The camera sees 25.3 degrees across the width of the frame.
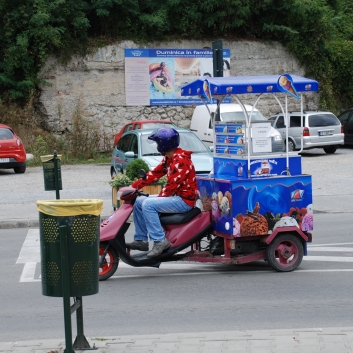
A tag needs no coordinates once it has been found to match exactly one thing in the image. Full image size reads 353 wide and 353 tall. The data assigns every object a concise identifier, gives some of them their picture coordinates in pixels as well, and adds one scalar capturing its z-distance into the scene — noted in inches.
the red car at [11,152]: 959.6
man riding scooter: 365.1
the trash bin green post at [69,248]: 223.6
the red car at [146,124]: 1034.1
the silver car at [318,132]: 1133.1
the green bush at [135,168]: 581.3
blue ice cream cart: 369.7
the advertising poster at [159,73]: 1233.4
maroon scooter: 362.0
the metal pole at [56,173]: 506.6
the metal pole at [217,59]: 589.6
